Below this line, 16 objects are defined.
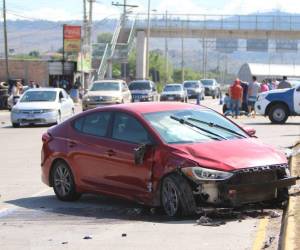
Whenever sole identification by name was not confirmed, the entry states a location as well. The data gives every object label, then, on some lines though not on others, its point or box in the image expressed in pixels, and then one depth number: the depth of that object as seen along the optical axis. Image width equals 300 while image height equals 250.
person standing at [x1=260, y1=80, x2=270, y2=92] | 36.02
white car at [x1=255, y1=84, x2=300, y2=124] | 27.62
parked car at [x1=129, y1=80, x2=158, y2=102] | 45.19
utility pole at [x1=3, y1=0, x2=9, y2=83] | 57.99
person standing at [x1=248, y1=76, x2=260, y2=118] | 33.66
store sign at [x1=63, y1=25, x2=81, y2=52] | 70.50
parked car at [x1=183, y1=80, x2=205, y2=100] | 59.81
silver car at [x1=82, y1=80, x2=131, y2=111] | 35.88
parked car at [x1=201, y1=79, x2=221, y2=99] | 71.03
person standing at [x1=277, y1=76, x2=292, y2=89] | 35.69
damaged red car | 9.07
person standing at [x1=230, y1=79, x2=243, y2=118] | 31.55
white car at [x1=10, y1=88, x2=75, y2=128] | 27.94
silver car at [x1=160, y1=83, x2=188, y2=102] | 50.38
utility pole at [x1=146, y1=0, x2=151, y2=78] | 72.54
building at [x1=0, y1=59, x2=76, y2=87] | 64.96
